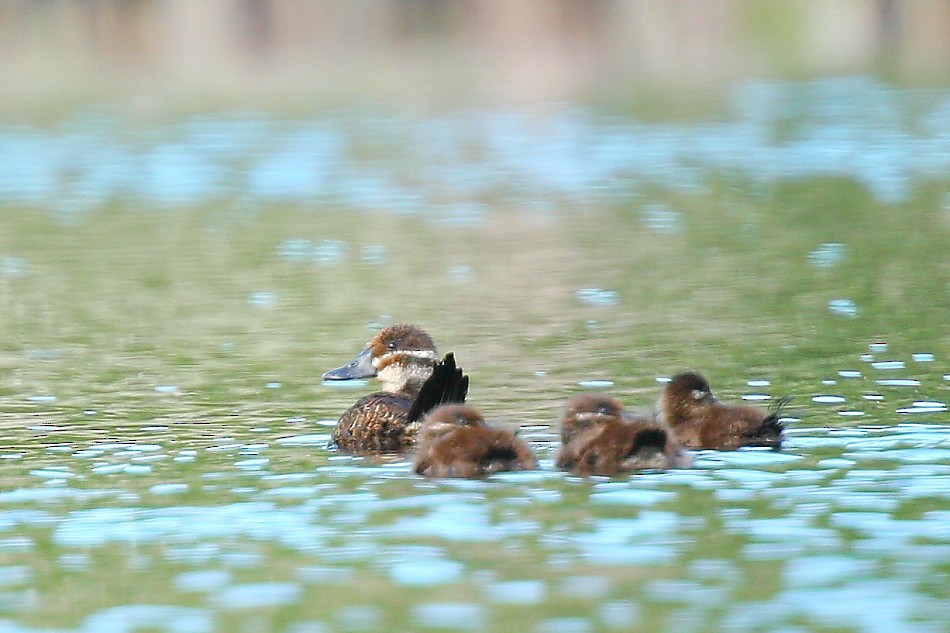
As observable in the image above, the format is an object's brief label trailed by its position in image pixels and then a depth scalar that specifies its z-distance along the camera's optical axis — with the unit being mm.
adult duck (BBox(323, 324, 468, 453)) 18141
